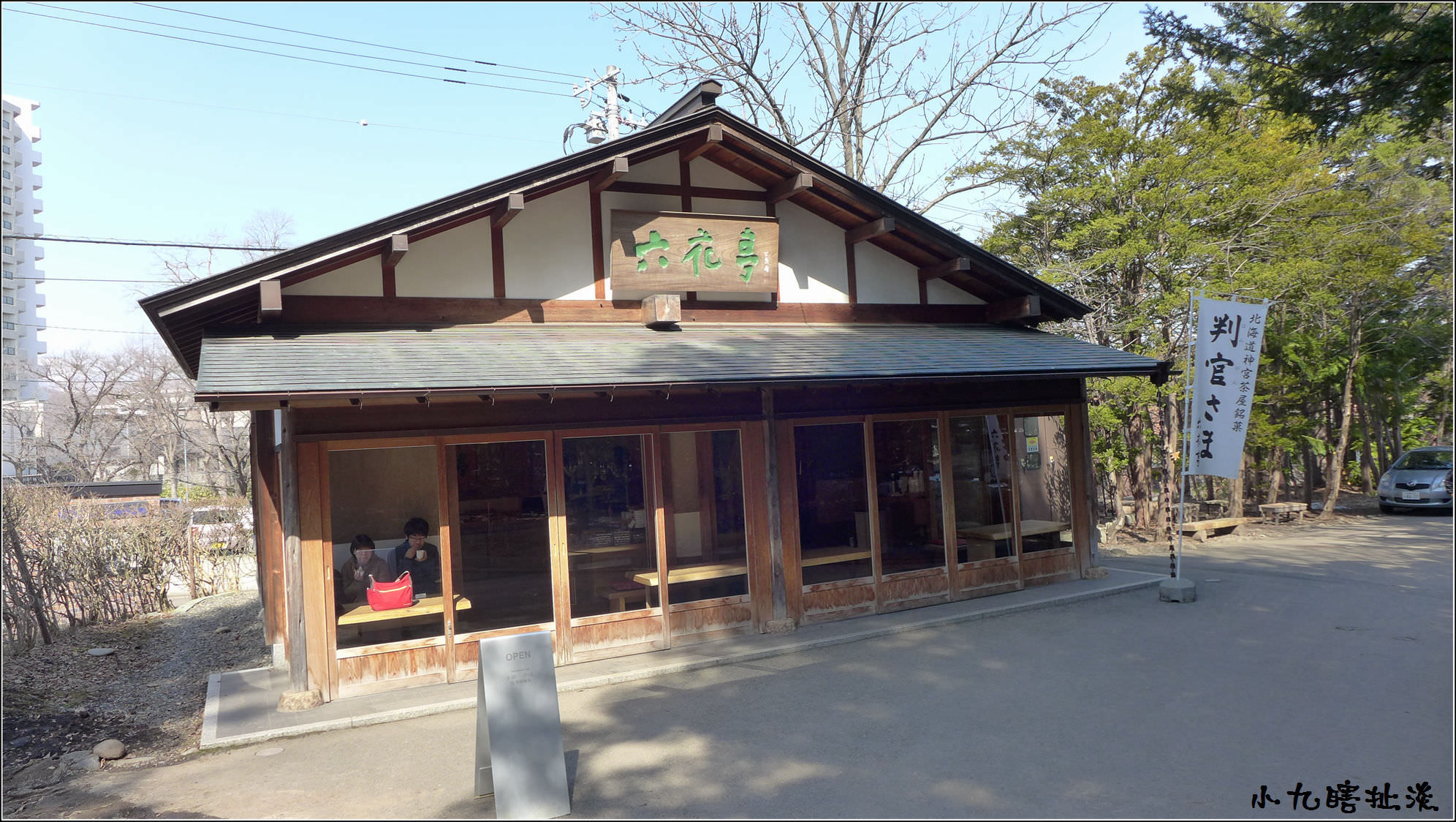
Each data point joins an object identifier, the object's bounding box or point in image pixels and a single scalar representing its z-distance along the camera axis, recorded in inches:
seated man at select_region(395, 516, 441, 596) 298.5
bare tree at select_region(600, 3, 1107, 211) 691.4
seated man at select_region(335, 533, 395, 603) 289.1
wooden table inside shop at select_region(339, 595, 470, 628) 288.5
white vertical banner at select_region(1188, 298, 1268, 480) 388.5
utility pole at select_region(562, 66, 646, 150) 711.1
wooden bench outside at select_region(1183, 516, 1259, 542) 578.6
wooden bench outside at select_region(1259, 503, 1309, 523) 685.9
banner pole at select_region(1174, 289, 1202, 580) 402.6
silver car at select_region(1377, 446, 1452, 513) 713.0
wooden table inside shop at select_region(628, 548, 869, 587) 332.2
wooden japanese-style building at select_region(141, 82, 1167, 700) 286.5
